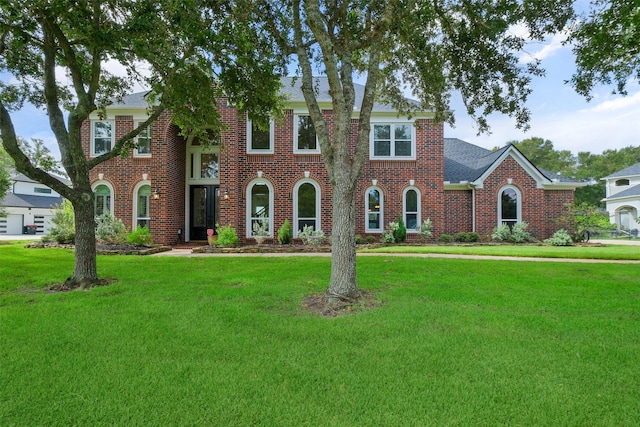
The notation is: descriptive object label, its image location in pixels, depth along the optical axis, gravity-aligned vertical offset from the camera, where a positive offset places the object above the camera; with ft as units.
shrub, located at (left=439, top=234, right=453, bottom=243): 44.45 -2.15
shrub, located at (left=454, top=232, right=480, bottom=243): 45.09 -2.02
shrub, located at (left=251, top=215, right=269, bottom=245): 41.78 -0.98
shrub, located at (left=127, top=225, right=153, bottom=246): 39.82 -1.93
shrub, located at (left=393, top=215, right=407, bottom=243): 43.42 -1.45
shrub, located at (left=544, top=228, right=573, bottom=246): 43.21 -2.29
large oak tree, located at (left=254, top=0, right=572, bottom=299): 16.92 +11.01
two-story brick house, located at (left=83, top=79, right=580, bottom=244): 43.68 +5.40
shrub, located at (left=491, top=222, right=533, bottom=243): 44.93 -1.59
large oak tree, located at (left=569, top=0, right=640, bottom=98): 19.12 +11.13
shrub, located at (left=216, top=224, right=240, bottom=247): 39.37 -1.87
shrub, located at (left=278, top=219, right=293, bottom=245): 41.70 -1.56
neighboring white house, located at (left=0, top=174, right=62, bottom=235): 95.82 +4.05
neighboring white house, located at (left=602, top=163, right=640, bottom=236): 92.87 +7.34
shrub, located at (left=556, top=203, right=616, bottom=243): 44.93 +0.33
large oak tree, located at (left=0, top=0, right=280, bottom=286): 17.42 +10.12
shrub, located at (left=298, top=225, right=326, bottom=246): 40.55 -1.76
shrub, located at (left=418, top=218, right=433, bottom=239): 44.19 -0.94
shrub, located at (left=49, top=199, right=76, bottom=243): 41.87 -0.59
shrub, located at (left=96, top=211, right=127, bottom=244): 39.58 -1.07
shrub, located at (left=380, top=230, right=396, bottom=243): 43.11 -2.10
